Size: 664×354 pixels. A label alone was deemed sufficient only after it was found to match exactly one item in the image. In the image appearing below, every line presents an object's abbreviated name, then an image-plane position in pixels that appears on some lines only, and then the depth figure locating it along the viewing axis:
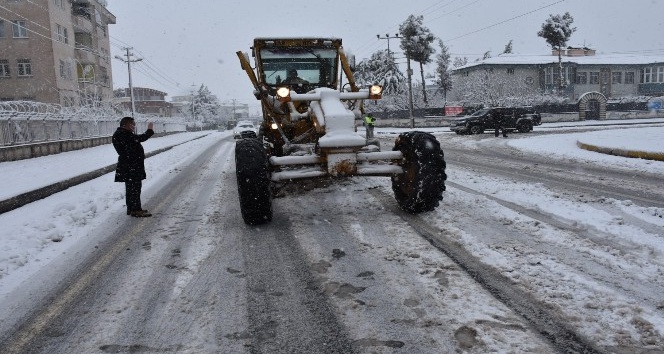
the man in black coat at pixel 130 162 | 6.96
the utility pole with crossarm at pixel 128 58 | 50.16
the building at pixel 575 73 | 61.94
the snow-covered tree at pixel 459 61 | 96.00
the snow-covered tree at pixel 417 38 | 53.16
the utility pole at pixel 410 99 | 38.94
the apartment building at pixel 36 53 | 35.38
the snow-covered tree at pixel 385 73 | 60.28
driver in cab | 8.38
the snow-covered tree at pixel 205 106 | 110.85
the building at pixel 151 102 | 96.75
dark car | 28.41
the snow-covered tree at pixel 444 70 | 65.62
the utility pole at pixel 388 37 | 46.82
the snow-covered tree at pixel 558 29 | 54.81
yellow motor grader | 5.64
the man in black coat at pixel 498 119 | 26.75
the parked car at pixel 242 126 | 35.22
